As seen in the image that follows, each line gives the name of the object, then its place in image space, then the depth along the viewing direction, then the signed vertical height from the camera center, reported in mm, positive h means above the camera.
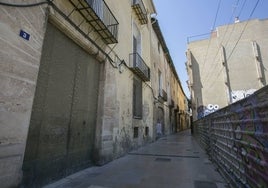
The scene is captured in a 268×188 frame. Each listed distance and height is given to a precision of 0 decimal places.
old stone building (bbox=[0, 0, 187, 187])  2484 +872
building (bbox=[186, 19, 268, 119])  17938 +7112
